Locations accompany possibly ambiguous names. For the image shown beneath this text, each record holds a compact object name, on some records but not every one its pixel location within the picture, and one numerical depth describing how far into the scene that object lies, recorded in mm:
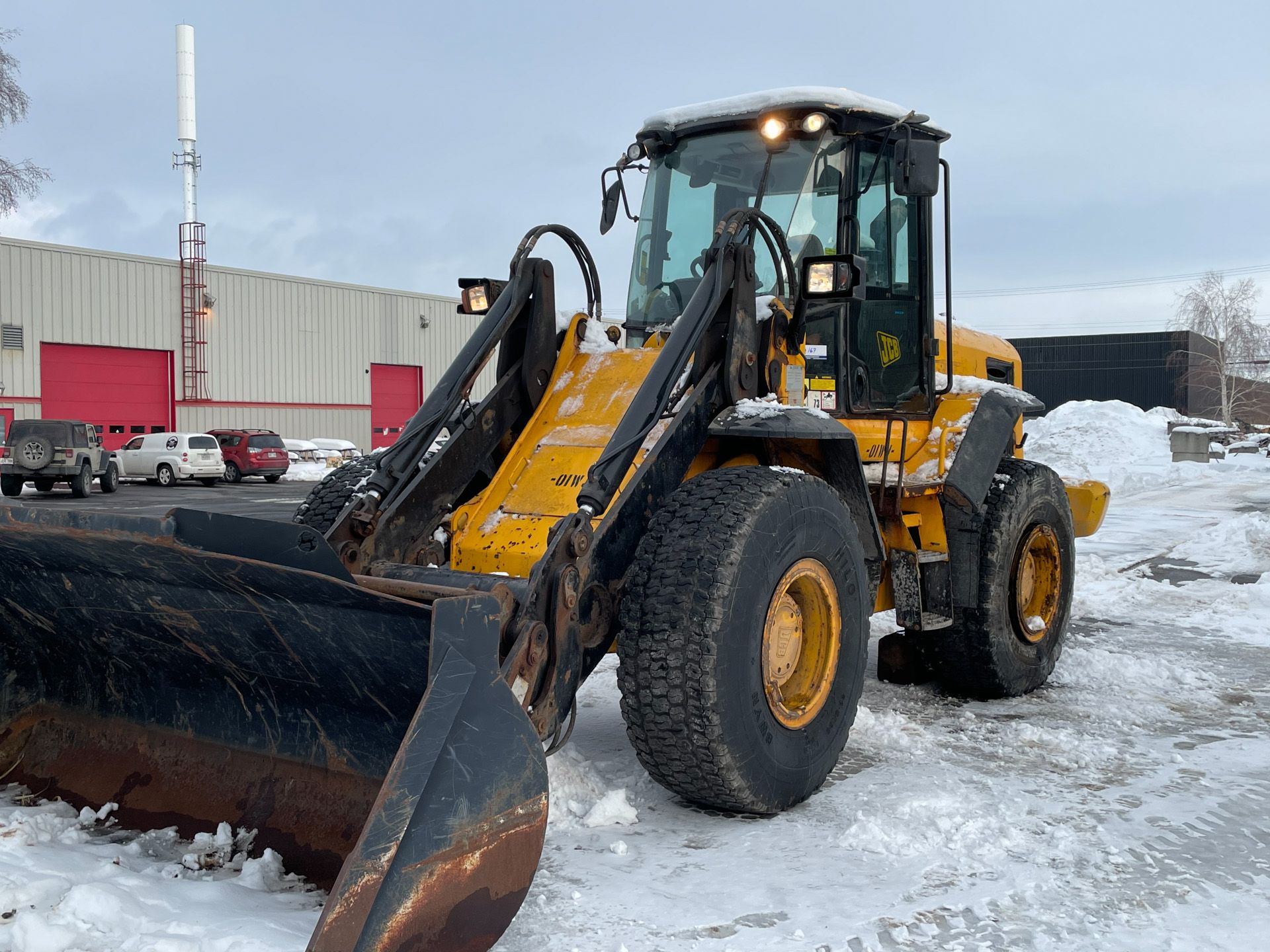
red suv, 28812
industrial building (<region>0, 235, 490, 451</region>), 31906
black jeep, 23312
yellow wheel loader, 3098
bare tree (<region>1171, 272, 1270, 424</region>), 50469
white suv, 27391
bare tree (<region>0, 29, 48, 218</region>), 25141
